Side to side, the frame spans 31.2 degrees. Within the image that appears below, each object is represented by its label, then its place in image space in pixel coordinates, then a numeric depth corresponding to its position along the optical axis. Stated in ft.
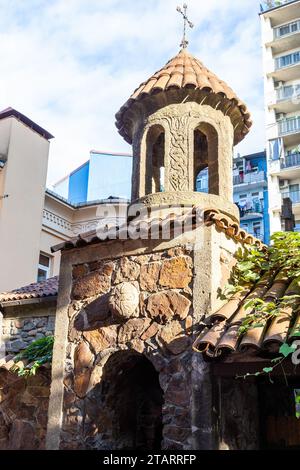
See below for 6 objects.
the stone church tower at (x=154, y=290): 16.58
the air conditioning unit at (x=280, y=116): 96.75
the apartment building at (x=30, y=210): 42.86
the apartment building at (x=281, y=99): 91.66
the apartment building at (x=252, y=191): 99.40
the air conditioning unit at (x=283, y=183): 93.23
